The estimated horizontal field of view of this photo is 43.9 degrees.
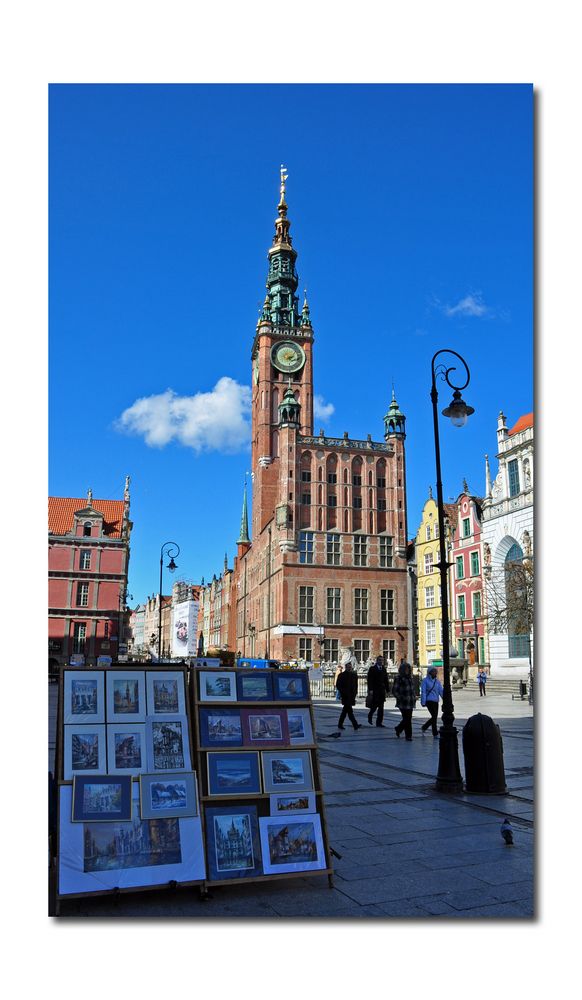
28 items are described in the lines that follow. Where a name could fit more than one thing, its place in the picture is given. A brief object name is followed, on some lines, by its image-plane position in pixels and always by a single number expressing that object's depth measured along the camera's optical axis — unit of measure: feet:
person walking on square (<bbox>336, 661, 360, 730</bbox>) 59.72
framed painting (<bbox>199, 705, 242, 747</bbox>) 19.21
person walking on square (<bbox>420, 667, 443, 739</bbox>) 55.72
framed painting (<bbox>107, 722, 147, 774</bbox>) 18.04
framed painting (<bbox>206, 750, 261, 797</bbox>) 18.79
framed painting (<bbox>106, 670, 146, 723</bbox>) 18.54
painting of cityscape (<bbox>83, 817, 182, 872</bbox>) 17.08
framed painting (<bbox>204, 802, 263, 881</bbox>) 17.97
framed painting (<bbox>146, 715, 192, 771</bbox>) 18.45
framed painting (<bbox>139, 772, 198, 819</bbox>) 17.79
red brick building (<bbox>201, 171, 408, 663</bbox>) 180.34
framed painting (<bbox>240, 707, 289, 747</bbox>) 19.75
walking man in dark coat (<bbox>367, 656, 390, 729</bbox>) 64.82
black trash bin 31.55
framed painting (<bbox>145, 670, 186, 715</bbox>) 19.06
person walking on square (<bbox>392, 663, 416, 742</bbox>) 53.57
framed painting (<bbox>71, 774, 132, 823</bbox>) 17.24
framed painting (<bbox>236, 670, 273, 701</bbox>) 20.16
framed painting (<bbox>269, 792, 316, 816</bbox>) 19.07
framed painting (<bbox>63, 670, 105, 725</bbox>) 18.19
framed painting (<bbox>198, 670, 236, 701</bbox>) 19.67
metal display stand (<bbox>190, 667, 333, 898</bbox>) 18.16
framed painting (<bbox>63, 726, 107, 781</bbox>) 17.76
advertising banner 169.37
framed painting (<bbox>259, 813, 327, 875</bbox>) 18.51
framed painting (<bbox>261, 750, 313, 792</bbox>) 19.39
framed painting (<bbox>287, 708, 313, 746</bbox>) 20.25
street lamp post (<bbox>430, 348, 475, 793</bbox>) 32.27
